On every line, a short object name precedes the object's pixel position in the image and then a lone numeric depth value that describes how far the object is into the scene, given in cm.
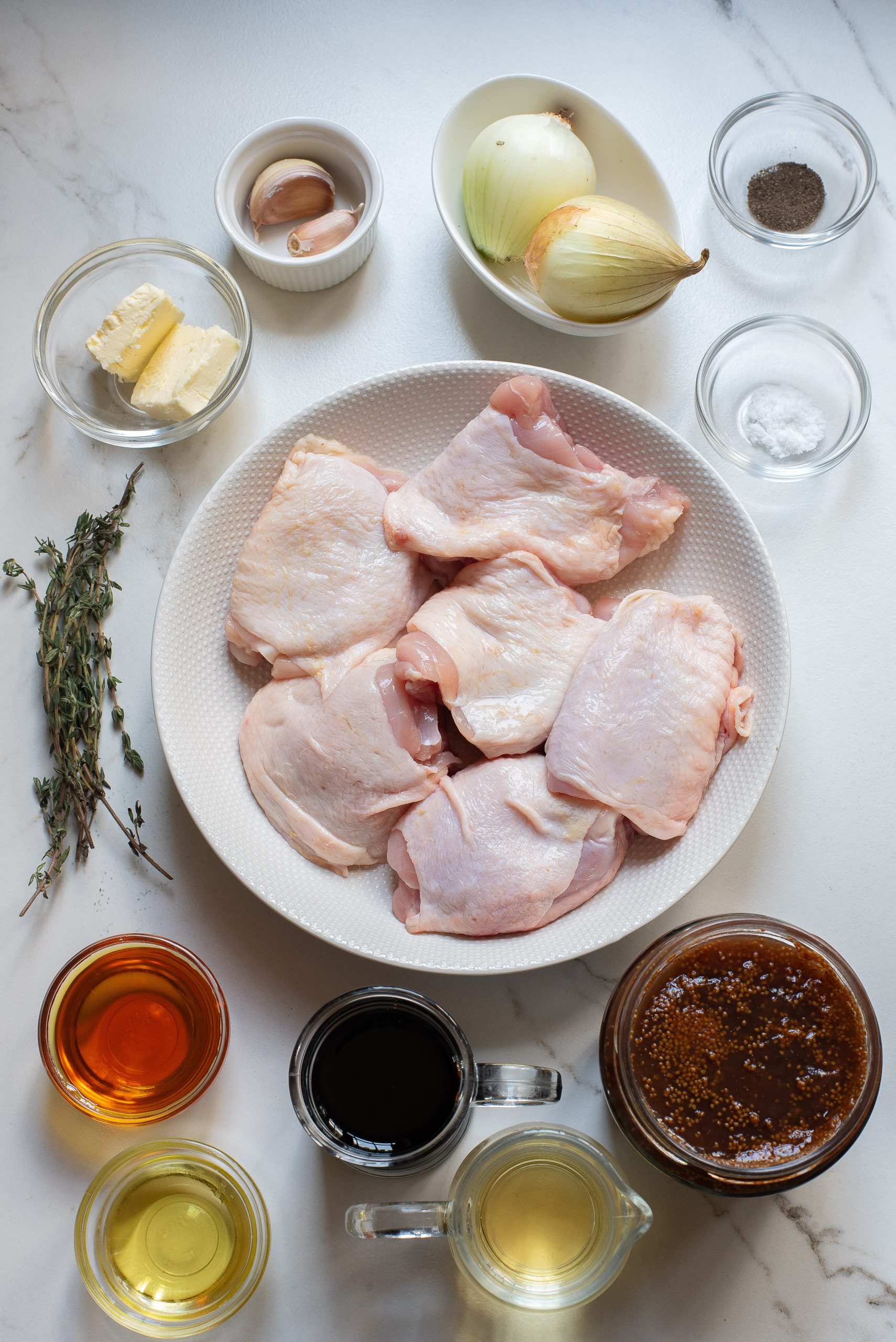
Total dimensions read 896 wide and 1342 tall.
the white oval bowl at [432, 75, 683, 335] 78
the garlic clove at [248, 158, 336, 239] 78
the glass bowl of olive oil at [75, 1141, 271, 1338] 74
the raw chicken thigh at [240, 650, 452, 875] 74
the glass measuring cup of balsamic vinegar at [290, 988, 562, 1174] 73
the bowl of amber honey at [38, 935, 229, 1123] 75
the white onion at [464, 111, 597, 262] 76
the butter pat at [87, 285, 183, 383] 77
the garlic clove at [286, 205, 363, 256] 78
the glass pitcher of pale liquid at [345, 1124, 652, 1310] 72
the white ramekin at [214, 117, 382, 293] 78
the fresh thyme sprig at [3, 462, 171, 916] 77
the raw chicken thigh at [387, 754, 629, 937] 73
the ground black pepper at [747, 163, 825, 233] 81
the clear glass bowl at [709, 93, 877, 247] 80
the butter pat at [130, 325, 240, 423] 77
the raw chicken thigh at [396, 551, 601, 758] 74
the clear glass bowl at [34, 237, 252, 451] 79
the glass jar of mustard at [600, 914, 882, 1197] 71
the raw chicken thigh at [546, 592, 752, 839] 73
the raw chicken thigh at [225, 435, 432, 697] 75
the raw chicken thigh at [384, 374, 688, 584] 75
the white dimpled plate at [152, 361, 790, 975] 74
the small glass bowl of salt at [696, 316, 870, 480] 80
